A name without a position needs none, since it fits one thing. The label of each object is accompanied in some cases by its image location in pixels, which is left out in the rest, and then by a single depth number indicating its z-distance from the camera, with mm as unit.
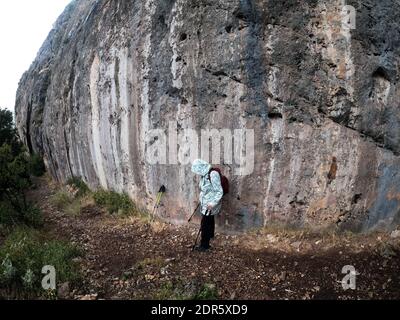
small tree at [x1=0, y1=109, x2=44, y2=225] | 10852
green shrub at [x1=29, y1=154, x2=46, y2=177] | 19812
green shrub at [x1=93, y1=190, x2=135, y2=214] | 11086
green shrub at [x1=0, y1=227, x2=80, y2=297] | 7328
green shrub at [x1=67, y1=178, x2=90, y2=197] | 13830
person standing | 8359
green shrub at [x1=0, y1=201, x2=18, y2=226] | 10789
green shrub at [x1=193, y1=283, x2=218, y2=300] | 6863
